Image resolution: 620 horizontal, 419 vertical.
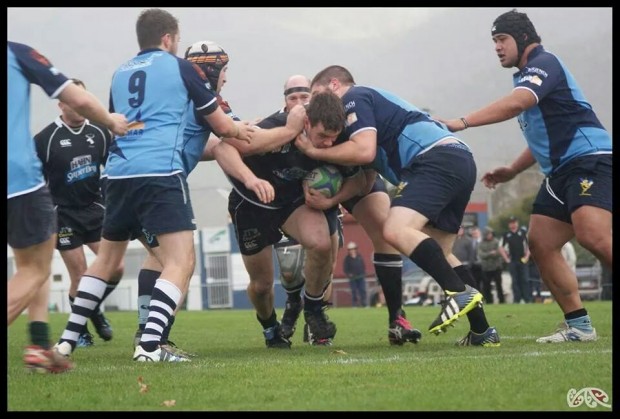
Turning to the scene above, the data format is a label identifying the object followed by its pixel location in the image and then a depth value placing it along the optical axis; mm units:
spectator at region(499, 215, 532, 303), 25094
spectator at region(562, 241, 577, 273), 24328
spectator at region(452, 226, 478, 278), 25641
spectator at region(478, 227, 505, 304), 25312
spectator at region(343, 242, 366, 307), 28689
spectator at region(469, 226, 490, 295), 25781
